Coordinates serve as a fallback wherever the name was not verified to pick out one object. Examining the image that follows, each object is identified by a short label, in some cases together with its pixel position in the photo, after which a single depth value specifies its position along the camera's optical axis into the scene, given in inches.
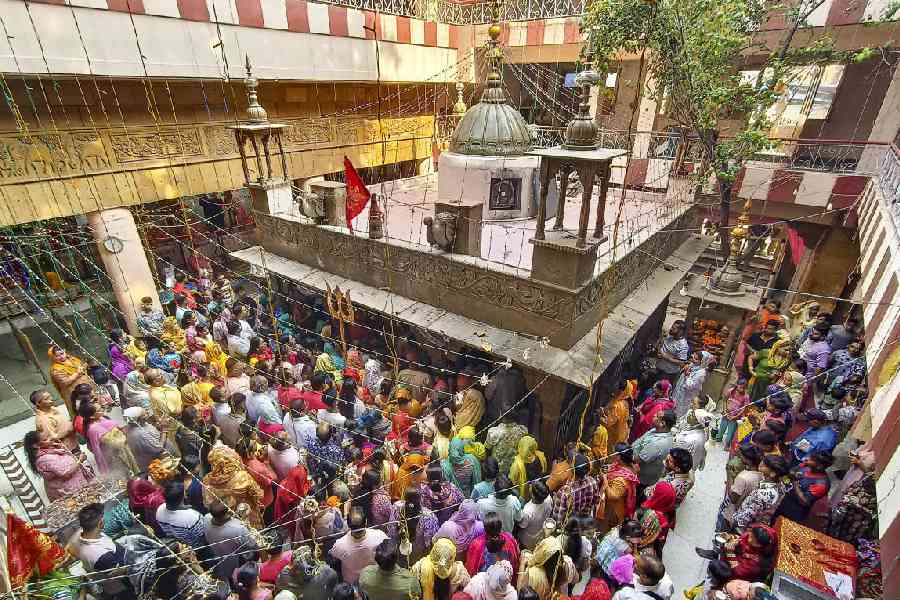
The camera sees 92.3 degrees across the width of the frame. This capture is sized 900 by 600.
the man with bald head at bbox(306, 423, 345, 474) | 222.9
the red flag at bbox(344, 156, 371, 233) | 264.0
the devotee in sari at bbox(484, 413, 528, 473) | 231.8
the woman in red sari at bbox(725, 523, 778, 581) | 163.9
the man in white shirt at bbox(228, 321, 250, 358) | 324.2
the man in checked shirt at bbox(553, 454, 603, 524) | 202.7
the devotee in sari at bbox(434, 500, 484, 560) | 173.0
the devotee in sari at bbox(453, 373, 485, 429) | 267.6
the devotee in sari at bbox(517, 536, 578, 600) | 158.1
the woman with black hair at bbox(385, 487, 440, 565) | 183.0
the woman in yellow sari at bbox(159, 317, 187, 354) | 323.6
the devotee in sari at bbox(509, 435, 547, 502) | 219.0
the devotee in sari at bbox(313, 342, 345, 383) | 300.0
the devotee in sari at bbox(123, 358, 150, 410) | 253.1
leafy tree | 355.9
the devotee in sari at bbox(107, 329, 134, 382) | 301.3
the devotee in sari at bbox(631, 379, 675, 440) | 268.3
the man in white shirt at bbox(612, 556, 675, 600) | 145.6
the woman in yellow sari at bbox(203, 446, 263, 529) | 195.3
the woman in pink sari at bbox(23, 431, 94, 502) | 213.6
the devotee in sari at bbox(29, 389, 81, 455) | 225.1
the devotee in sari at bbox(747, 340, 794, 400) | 303.0
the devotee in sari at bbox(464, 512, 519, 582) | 166.1
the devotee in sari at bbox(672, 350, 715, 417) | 301.4
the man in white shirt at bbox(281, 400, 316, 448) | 231.0
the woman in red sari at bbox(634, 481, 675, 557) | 186.7
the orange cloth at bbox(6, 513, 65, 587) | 138.4
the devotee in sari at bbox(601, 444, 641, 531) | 211.5
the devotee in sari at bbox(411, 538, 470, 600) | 151.7
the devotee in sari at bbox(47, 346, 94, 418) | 271.9
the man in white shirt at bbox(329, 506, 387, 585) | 166.4
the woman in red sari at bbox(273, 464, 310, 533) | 204.8
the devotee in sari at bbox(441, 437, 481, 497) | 220.1
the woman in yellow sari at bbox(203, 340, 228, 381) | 291.7
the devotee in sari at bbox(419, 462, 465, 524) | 189.3
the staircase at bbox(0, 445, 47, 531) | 208.5
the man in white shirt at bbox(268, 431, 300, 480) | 212.1
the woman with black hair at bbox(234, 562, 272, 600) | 147.2
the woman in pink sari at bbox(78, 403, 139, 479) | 225.8
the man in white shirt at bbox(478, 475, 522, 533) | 187.3
